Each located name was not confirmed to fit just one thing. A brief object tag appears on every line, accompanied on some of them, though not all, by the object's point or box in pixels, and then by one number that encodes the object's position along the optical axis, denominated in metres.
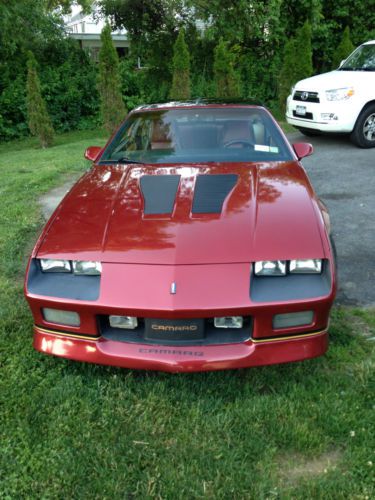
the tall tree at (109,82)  11.27
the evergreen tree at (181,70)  12.43
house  17.34
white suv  7.87
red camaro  2.28
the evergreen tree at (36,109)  11.24
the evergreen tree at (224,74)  12.75
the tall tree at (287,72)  12.45
